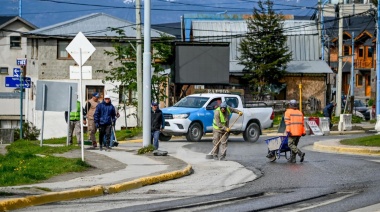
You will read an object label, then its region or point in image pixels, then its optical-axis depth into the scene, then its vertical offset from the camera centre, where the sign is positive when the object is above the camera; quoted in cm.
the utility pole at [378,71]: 4750 +226
